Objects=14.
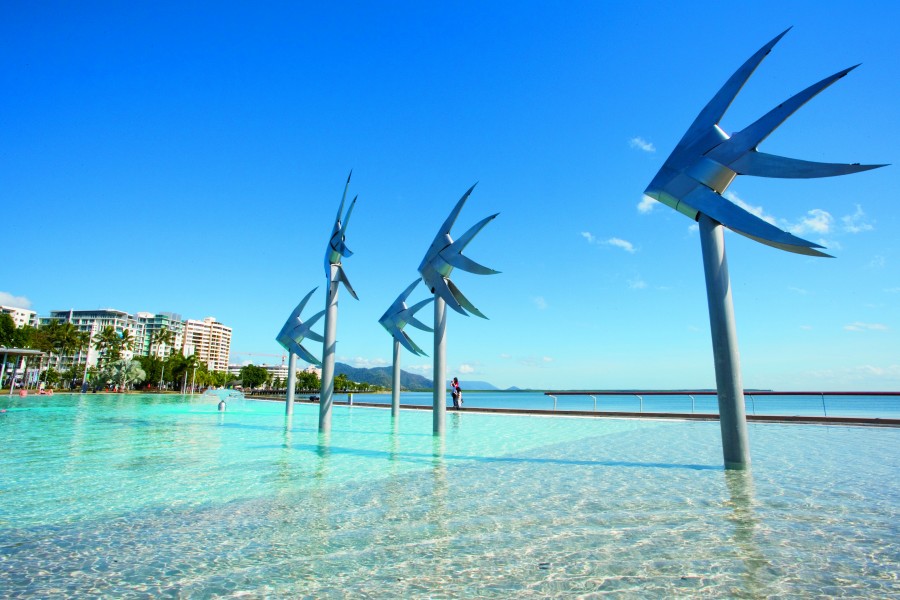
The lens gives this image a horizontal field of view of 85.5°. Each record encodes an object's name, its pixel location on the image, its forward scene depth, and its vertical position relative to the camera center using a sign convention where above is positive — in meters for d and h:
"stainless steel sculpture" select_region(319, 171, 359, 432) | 15.84 +2.83
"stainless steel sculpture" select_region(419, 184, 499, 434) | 14.77 +3.03
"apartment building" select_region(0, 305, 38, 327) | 173.43 +24.37
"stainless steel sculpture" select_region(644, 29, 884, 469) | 8.61 +3.71
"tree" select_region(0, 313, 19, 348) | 71.94 +7.50
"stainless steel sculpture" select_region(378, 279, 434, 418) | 20.38 +2.77
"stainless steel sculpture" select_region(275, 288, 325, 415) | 22.73 +2.31
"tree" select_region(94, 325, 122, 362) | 88.53 +7.26
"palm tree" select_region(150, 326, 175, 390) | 100.66 +10.08
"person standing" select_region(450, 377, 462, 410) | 29.00 -0.38
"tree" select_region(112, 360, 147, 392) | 76.06 +1.89
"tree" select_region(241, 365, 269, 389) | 157.38 +2.95
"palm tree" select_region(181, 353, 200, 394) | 94.20 +4.31
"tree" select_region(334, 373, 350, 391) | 152.38 +1.19
